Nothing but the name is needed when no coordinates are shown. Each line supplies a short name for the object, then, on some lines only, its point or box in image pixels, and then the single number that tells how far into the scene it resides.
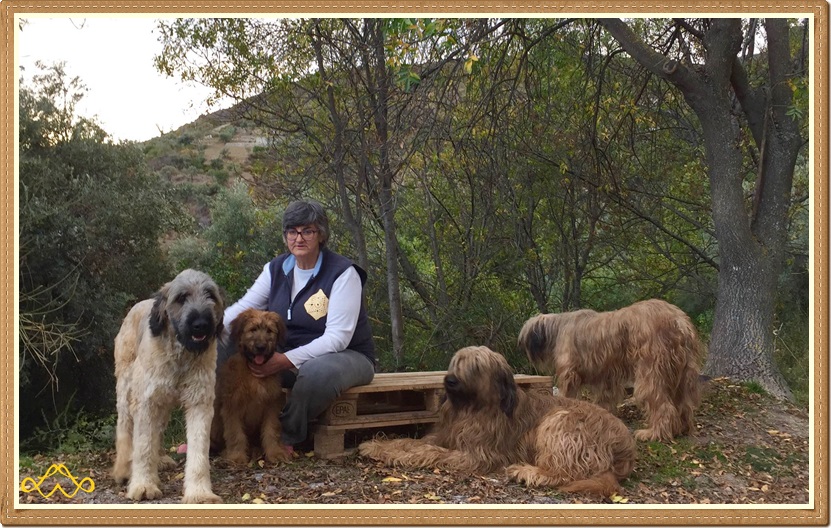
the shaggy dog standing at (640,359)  6.00
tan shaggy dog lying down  5.00
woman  5.40
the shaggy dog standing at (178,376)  4.50
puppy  5.21
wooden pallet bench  5.59
